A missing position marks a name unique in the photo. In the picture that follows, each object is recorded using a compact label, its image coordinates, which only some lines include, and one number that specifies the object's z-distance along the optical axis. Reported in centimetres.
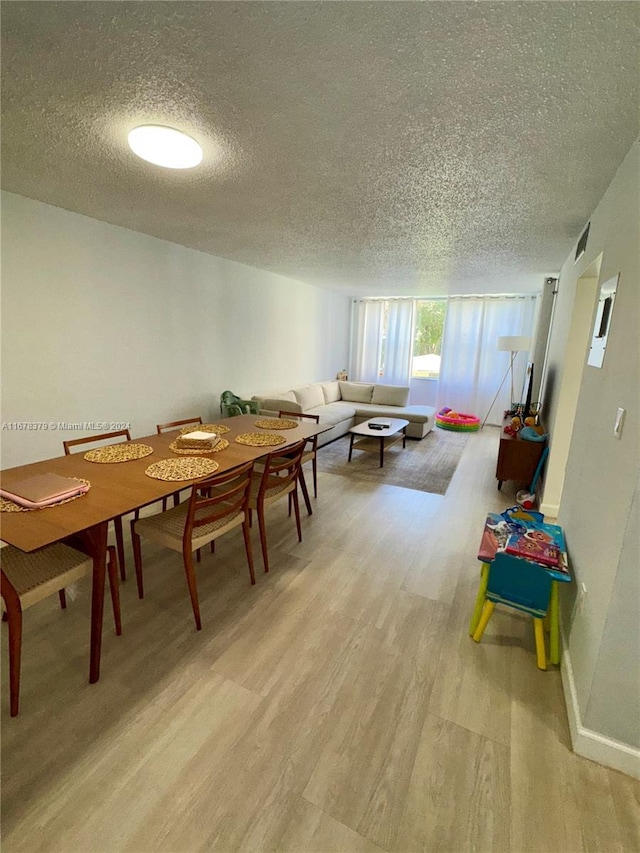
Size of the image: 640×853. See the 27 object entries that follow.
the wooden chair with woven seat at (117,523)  209
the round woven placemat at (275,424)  305
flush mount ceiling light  160
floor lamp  516
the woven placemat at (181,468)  186
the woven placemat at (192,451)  225
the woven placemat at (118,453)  206
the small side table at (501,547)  167
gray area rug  395
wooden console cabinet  339
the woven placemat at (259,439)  253
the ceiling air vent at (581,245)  263
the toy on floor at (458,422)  609
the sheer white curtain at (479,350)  634
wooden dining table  132
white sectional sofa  499
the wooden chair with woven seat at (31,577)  132
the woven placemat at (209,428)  280
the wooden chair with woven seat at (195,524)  177
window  704
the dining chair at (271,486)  228
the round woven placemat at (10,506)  146
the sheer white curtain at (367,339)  750
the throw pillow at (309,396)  543
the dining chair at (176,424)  235
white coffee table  449
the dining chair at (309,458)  302
